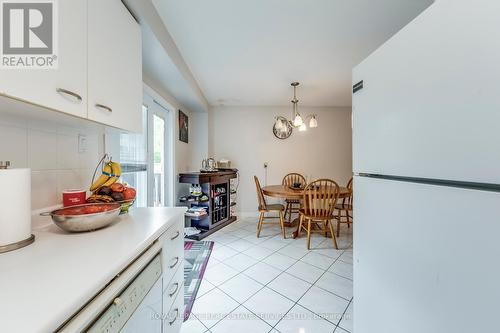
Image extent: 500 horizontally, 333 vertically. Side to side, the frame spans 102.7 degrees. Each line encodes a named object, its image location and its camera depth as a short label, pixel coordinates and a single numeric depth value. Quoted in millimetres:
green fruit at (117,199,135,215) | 1140
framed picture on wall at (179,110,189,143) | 3356
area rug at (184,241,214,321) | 1662
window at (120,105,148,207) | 1875
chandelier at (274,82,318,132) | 2881
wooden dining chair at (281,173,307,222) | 3866
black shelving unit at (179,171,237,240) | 3075
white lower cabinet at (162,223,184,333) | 995
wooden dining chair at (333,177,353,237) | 3123
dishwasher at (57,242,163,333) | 485
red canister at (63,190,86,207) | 1037
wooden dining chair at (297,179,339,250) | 2619
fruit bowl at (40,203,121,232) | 804
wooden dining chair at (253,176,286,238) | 3082
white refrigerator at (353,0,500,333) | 497
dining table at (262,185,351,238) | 2832
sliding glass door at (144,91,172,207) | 2367
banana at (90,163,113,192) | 1163
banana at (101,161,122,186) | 1190
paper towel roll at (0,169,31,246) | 668
